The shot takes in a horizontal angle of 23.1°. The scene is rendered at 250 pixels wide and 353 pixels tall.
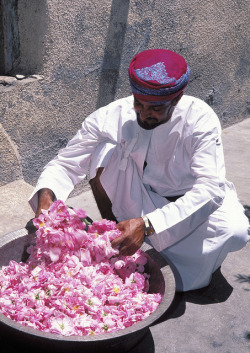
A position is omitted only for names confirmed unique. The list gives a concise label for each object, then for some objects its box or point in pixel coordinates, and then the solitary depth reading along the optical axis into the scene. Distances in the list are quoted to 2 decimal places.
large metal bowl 2.83
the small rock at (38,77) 4.91
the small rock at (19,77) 4.89
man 3.62
